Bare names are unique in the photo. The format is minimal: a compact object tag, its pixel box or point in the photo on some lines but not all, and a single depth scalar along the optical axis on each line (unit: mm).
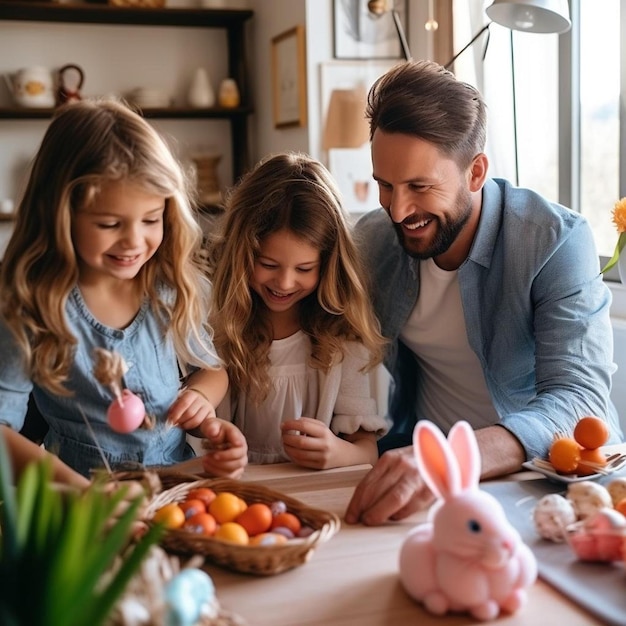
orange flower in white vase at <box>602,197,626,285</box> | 1882
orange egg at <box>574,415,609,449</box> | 1396
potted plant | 754
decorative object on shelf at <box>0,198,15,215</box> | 3885
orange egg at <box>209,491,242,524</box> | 1208
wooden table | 1003
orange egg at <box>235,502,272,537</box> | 1188
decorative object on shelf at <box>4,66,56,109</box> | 3844
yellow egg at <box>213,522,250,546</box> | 1128
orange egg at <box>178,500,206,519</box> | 1198
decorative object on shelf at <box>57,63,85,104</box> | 3922
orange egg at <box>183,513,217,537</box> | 1149
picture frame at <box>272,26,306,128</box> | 3645
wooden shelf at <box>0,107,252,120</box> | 3852
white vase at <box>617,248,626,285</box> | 2223
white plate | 1389
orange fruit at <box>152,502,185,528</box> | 1156
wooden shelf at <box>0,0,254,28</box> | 3777
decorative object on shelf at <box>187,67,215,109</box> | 4125
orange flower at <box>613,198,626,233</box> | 1878
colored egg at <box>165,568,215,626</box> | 774
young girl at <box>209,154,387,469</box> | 1802
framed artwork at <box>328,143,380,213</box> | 3619
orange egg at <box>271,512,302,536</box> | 1191
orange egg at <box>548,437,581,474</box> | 1406
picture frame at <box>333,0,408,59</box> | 3623
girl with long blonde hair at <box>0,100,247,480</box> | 1389
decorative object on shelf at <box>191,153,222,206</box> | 4172
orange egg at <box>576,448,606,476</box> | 1407
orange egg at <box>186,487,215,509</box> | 1251
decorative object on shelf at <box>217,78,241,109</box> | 4172
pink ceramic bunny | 987
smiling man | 1780
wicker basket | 1080
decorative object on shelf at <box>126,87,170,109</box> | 4027
